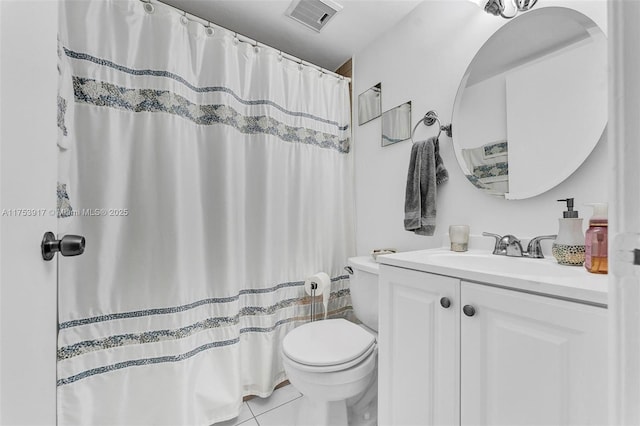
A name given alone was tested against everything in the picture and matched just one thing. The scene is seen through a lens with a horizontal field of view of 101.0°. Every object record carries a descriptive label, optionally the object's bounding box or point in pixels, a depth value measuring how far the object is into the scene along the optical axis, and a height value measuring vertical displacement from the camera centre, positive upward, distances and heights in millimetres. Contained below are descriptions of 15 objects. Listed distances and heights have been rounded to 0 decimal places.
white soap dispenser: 799 -91
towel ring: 1291 +475
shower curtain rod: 1306 +985
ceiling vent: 1413 +1124
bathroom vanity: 555 -338
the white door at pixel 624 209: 292 +2
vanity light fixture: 1017 +802
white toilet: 1040 -600
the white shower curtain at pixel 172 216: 1076 -11
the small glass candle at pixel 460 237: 1143 -110
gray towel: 1311 +132
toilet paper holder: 1585 -542
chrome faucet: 951 -133
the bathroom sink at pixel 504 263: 807 -179
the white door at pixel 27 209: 392 +9
